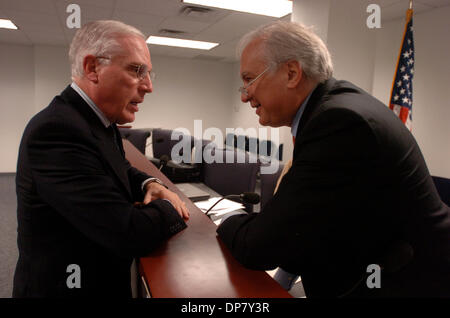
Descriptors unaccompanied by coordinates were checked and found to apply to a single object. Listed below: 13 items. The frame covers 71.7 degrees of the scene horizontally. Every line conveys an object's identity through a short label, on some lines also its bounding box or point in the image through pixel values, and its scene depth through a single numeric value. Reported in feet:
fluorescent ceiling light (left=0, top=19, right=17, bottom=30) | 17.07
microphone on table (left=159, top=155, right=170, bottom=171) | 7.14
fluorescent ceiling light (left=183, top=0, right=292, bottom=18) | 13.20
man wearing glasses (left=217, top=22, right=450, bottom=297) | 2.77
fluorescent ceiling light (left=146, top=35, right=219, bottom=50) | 20.75
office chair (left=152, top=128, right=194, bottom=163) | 15.60
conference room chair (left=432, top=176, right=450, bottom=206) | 9.04
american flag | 10.99
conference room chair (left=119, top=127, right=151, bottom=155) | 17.80
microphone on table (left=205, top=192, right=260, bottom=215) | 4.45
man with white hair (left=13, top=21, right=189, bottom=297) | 2.93
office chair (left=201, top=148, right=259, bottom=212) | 7.79
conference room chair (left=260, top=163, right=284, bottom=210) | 6.81
